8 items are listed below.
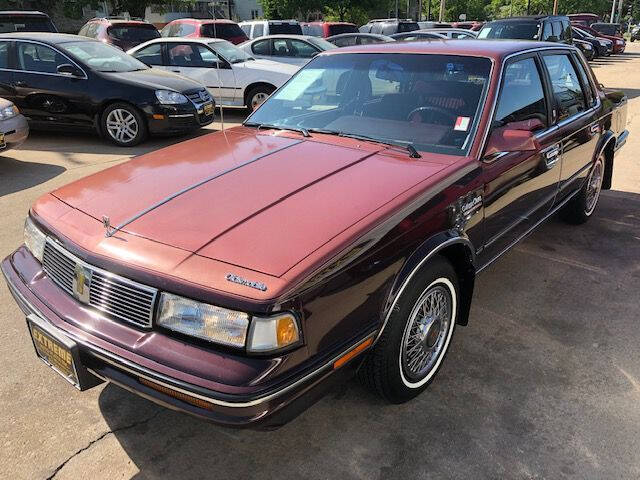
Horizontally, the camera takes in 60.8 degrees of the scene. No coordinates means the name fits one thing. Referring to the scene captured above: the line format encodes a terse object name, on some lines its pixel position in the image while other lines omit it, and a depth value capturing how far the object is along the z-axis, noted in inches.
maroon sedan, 76.7
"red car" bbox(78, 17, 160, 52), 536.4
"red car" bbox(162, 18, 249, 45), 557.0
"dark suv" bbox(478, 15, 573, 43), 535.5
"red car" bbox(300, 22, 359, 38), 705.6
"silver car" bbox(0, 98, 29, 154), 254.5
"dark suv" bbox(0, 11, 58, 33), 439.8
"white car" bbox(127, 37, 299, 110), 398.9
